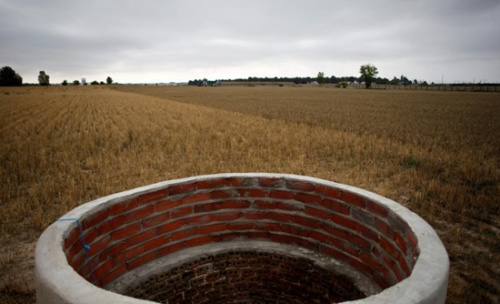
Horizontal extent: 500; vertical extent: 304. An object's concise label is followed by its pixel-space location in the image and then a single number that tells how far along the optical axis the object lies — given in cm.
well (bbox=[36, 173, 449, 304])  229
